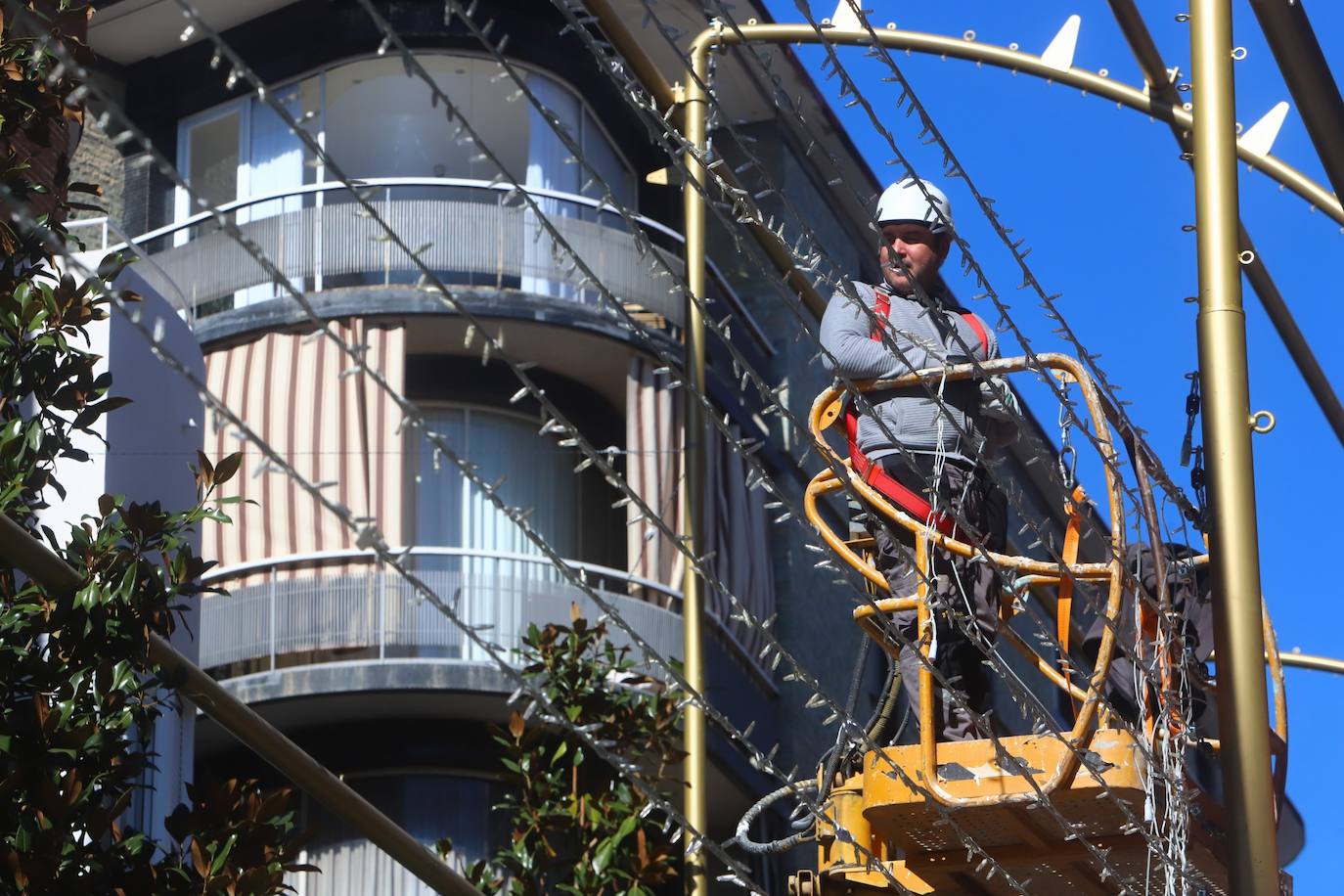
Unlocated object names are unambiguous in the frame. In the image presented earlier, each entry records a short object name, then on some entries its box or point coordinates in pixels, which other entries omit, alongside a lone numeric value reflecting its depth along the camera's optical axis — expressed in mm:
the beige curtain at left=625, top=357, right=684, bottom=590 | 20391
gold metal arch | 9789
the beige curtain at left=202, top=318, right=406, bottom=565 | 19781
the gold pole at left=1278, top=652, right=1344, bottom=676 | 15648
